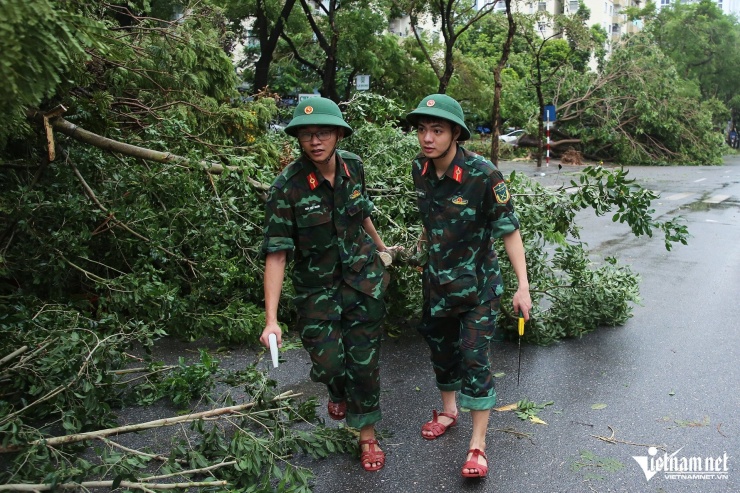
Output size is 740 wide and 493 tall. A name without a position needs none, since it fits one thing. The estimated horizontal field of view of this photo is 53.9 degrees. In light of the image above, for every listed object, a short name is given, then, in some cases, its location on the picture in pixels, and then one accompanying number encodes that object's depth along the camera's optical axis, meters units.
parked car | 31.87
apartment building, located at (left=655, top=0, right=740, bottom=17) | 95.50
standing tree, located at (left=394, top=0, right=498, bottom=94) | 15.53
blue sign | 22.67
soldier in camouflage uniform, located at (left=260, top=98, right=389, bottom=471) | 3.29
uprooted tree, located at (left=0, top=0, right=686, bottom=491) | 3.29
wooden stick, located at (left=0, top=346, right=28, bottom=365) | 3.44
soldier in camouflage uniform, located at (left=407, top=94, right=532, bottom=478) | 3.37
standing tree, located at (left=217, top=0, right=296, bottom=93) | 16.12
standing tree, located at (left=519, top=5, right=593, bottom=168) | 18.09
